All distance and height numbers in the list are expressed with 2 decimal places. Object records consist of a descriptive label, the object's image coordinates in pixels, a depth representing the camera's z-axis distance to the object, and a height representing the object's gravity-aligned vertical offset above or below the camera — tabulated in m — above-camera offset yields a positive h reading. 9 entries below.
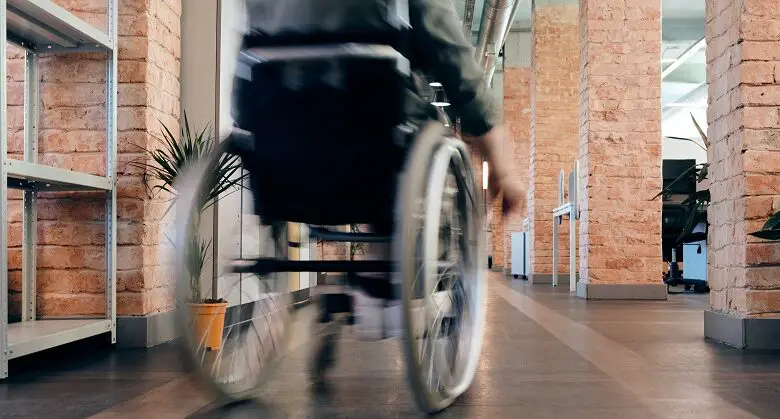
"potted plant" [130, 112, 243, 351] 1.77 +0.17
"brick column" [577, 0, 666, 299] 6.25 +0.65
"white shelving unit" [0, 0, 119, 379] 2.31 +0.20
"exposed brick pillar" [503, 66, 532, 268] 13.02 +2.27
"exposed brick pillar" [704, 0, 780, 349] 3.09 +0.26
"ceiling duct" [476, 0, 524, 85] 8.91 +2.65
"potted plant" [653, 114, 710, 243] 5.18 +0.23
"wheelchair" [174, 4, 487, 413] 1.58 +0.08
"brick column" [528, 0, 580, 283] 9.20 +1.49
